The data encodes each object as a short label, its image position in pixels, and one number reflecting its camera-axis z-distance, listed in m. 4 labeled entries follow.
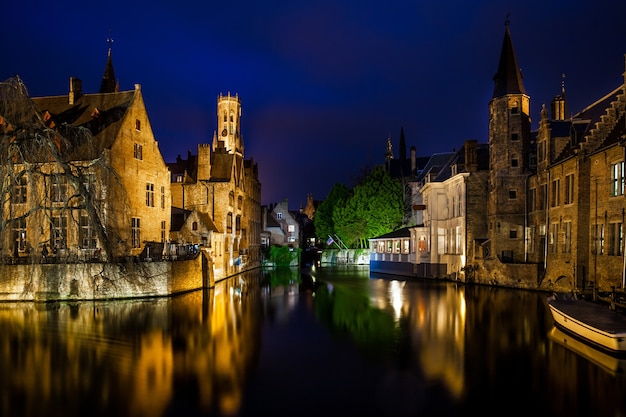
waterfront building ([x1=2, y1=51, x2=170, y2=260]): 18.20
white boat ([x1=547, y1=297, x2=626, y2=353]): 15.16
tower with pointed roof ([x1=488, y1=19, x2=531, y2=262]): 36.59
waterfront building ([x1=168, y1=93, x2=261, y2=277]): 44.59
